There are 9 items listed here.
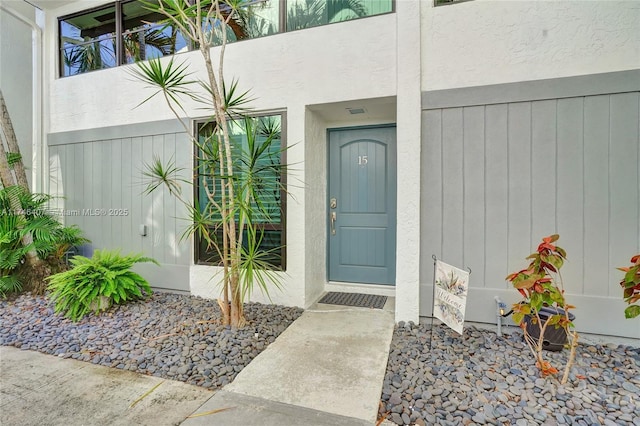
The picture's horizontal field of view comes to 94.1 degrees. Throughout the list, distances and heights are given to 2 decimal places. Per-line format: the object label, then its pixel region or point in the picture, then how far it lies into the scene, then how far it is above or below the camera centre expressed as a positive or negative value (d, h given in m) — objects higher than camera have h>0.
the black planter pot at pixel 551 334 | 2.39 -1.06
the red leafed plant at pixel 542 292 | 2.00 -0.60
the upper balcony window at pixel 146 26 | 3.37 +2.29
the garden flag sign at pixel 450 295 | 2.39 -0.76
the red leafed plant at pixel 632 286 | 2.03 -0.57
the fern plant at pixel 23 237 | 3.73 -0.43
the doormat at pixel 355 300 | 3.54 -1.19
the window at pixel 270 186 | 3.49 +0.22
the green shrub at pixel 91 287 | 3.15 -0.88
